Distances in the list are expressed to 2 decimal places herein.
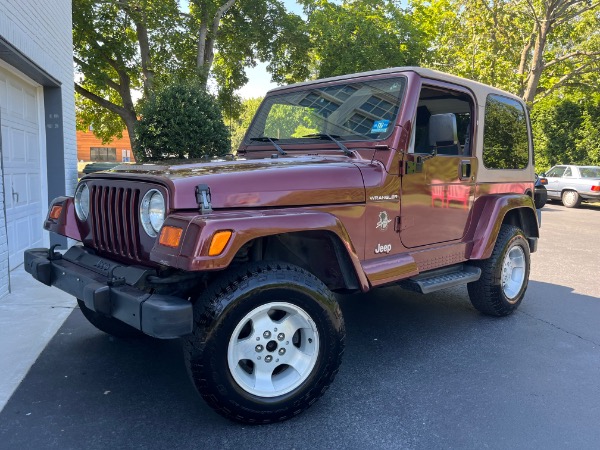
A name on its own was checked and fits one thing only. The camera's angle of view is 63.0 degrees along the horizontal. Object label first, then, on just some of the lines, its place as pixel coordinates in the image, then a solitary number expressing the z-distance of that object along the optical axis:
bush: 10.04
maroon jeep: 2.56
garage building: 5.30
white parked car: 16.81
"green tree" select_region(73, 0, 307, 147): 15.49
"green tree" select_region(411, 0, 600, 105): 19.58
